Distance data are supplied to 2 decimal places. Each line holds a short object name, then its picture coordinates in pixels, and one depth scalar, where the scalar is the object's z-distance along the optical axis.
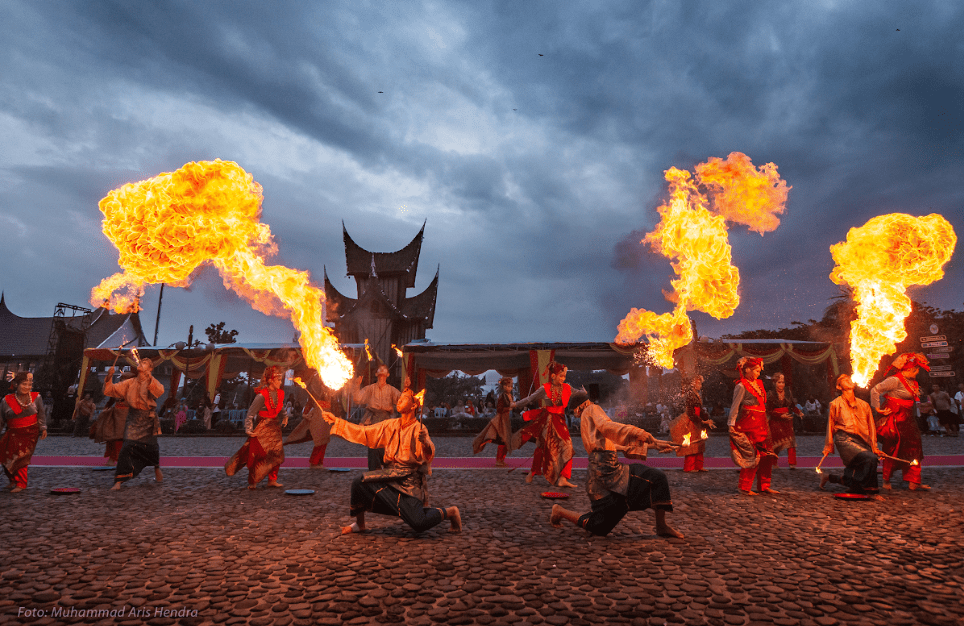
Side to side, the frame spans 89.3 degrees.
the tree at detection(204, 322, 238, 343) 38.94
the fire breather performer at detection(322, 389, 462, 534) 4.77
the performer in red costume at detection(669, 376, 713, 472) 9.31
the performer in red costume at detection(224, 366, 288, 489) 7.57
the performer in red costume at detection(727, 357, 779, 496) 6.88
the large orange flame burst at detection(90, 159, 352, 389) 7.61
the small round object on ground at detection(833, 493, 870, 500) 6.38
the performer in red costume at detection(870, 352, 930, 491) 7.20
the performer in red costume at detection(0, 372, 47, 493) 7.26
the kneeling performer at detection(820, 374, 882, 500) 6.49
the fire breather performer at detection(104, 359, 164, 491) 7.55
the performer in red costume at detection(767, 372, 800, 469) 8.80
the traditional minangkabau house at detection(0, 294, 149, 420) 22.38
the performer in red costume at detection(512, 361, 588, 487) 7.82
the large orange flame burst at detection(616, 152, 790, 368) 9.51
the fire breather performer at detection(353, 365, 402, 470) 8.39
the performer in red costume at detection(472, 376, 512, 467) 9.78
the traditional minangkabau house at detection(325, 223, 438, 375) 29.75
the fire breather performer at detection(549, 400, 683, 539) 4.70
